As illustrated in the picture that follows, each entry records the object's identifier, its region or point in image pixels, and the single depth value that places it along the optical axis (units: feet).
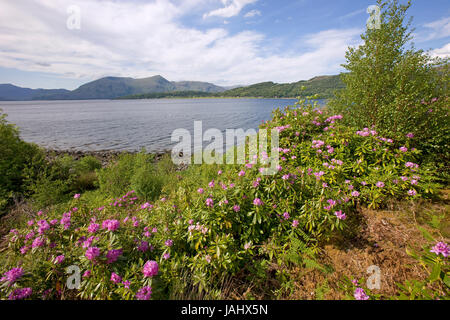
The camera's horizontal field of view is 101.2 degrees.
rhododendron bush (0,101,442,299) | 7.15
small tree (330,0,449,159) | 14.30
